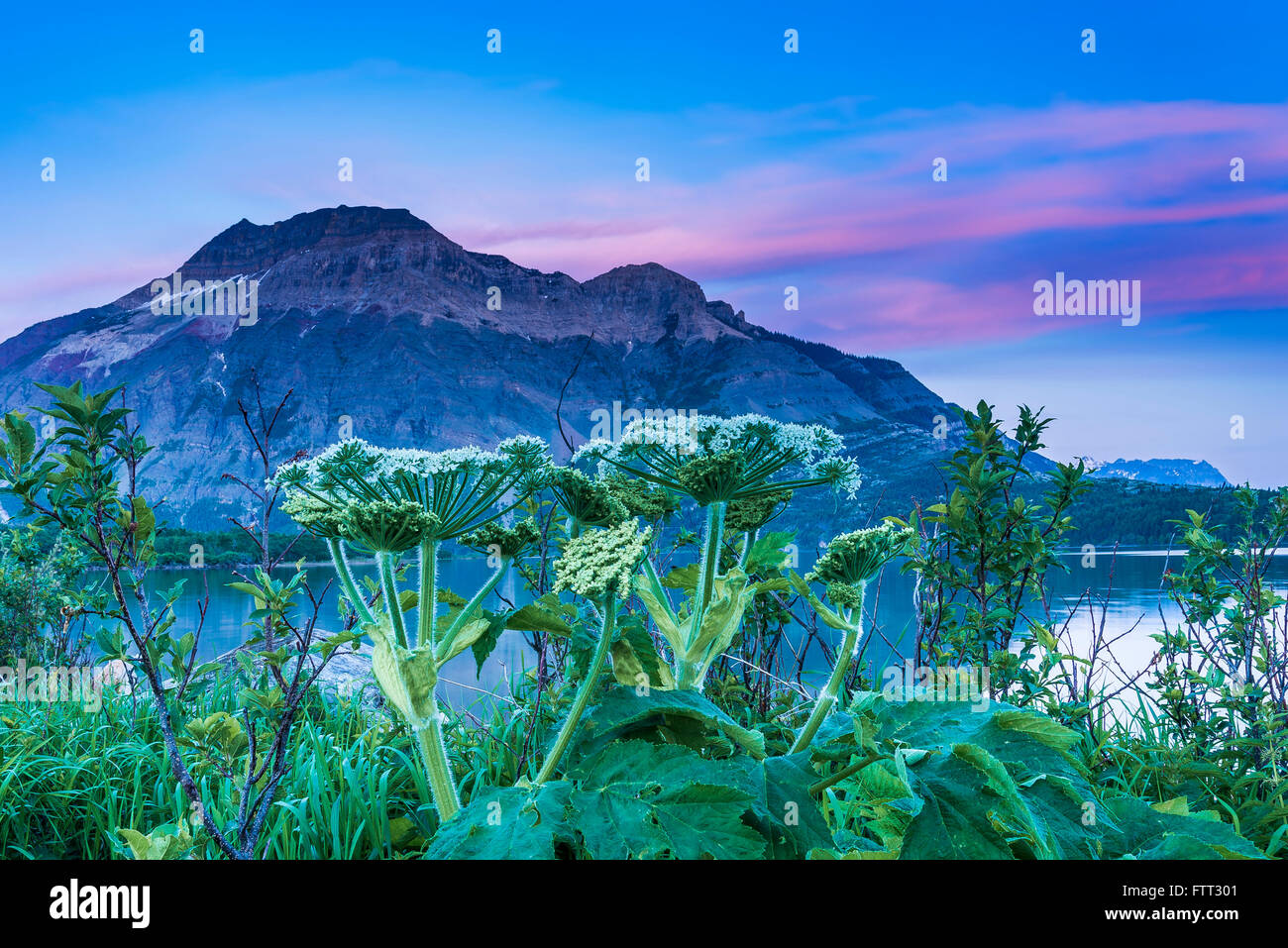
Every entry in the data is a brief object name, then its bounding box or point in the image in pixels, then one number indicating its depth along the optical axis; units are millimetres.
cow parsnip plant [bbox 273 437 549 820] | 1009
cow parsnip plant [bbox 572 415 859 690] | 1090
